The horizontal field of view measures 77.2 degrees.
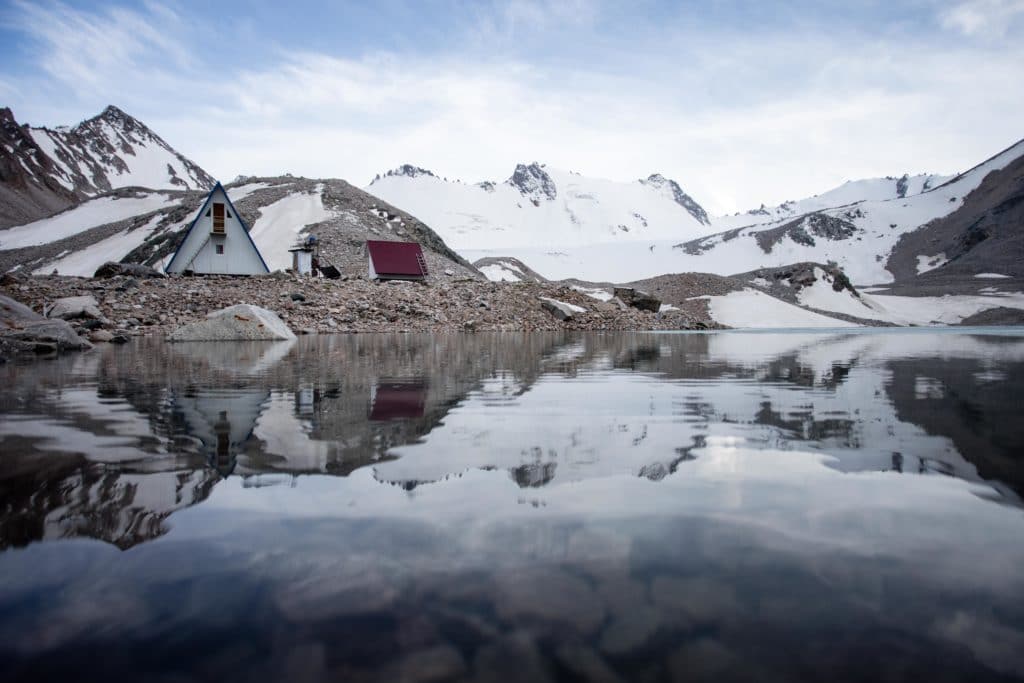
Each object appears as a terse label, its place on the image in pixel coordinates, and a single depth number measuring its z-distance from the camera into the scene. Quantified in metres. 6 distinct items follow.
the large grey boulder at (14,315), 14.01
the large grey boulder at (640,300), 44.88
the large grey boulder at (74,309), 20.59
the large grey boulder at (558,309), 34.84
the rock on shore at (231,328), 19.84
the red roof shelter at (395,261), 42.66
